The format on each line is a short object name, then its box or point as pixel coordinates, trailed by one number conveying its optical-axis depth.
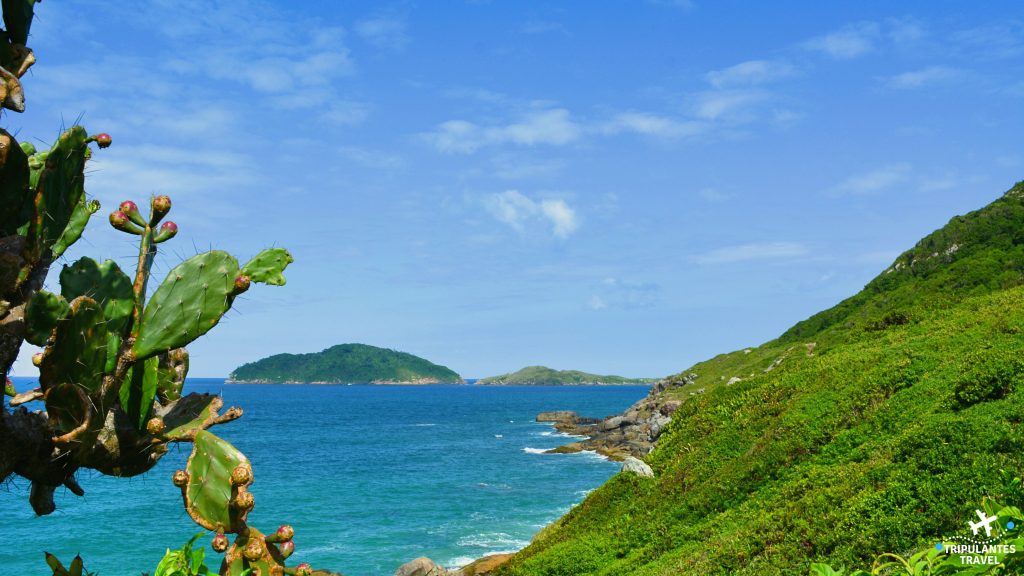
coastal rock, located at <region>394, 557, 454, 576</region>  22.53
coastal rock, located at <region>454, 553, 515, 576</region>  22.16
